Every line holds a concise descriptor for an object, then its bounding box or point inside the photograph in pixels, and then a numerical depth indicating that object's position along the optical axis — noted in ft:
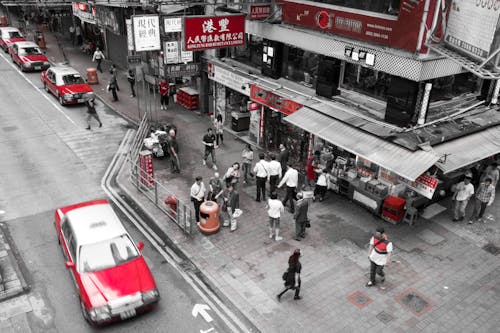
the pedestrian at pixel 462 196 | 48.98
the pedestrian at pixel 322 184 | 52.60
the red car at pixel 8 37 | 116.47
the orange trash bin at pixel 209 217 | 46.15
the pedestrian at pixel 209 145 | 60.03
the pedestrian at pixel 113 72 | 85.99
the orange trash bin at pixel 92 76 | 95.71
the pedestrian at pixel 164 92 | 80.23
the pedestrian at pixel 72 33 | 129.80
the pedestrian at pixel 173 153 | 58.75
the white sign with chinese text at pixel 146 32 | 61.27
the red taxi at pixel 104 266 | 33.45
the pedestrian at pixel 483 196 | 48.88
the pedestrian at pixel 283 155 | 56.54
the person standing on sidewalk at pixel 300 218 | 44.14
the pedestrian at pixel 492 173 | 52.85
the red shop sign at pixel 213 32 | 56.18
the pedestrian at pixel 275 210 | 44.55
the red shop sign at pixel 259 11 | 59.31
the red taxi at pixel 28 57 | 100.68
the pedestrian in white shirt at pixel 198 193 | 47.09
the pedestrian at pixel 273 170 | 52.34
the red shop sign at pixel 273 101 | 58.70
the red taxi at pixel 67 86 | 80.56
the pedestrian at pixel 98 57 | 103.91
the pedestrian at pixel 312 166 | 55.72
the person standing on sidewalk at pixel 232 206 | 47.26
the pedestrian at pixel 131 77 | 85.94
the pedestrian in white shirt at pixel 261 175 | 51.44
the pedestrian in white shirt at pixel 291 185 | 49.75
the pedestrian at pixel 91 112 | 70.08
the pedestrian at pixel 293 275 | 35.45
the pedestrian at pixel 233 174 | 50.75
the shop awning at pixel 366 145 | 44.21
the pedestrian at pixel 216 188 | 47.93
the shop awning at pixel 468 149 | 45.60
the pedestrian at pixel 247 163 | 56.59
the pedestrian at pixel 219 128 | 67.03
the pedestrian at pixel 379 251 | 37.70
